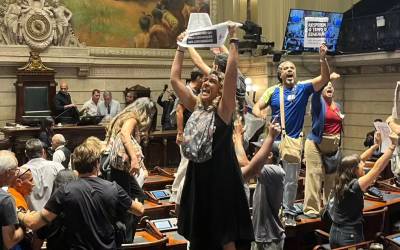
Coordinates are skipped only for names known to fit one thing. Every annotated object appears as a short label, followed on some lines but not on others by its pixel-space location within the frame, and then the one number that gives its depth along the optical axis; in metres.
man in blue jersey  5.27
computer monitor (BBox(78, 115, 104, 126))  11.11
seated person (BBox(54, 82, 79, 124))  11.50
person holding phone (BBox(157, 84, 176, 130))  12.90
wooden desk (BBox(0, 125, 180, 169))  10.30
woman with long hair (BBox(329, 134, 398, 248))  4.31
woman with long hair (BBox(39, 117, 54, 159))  9.47
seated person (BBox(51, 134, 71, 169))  6.41
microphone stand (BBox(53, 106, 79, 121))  11.45
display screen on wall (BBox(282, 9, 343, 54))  12.82
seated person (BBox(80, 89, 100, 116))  12.19
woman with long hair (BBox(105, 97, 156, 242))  4.47
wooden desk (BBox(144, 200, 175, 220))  5.80
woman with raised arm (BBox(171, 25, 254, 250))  2.95
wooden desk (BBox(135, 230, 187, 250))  4.64
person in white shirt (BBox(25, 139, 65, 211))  5.02
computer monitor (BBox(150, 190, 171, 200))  6.56
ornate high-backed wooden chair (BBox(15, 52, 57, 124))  11.82
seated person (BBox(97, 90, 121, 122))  12.38
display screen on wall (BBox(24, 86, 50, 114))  11.91
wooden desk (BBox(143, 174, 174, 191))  7.19
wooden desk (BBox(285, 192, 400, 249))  5.38
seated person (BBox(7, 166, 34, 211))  3.68
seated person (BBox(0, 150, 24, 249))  3.14
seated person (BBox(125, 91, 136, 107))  13.03
